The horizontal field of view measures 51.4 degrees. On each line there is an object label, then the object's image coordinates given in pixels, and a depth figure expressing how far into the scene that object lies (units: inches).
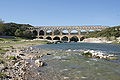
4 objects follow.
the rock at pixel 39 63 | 511.6
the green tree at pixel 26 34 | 4371.8
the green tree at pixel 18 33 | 4073.6
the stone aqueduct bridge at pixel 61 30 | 5182.1
